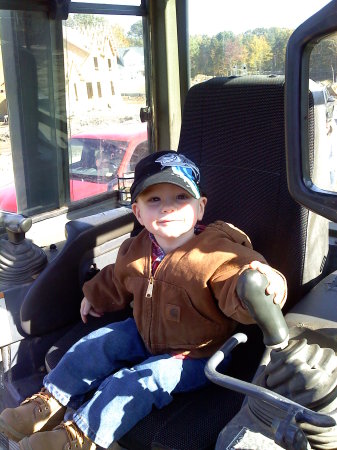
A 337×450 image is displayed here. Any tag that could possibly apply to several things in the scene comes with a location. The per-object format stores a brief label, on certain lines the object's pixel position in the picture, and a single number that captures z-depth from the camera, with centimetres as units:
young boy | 154
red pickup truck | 292
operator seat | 153
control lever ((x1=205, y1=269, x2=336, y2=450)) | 95
